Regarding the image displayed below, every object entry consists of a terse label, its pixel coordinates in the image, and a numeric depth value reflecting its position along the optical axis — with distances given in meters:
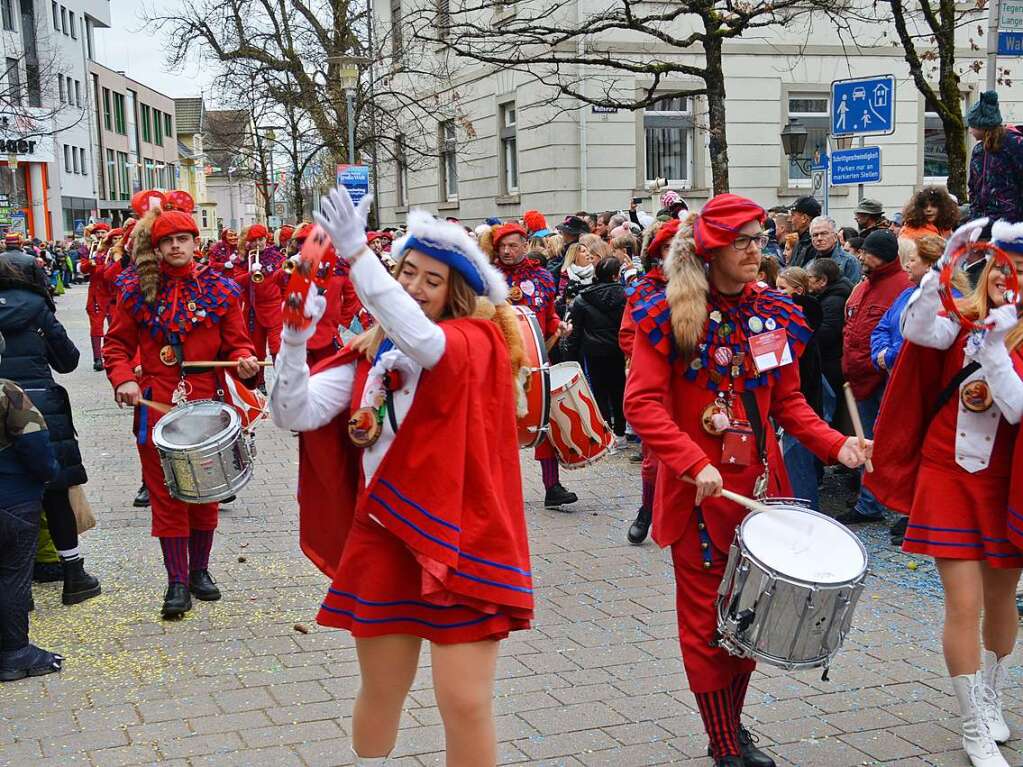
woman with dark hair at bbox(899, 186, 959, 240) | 7.94
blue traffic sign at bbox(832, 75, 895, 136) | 11.80
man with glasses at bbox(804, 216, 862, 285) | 9.39
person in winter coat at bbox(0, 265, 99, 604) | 6.41
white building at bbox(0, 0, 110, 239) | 48.16
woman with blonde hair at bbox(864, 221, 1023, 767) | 4.18
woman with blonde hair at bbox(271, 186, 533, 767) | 3.25
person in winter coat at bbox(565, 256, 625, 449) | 9.93
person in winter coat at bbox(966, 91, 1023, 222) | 5.80
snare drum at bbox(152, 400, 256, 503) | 5.64
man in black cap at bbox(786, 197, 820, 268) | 10.46
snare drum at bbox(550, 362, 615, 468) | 7.92
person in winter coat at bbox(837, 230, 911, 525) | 7.71
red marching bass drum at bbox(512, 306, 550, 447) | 7.02
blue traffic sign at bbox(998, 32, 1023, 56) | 8.57
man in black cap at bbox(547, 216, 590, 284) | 12.49
